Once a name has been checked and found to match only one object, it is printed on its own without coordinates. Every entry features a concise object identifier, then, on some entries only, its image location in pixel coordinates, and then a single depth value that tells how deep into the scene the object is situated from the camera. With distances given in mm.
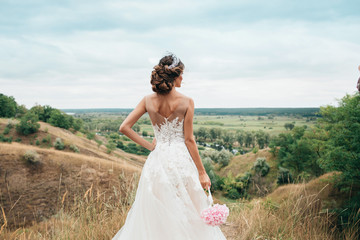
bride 3219
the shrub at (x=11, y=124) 64088
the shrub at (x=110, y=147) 69750
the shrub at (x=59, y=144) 56981
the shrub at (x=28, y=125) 62625
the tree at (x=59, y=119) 79625
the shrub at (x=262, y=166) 56000
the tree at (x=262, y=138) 91688
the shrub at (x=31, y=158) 37719
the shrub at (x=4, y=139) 58275
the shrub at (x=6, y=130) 62344
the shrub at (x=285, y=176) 42725
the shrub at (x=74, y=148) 55925
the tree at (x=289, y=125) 101238
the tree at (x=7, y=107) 72862
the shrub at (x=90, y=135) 83162
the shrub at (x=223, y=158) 72688
